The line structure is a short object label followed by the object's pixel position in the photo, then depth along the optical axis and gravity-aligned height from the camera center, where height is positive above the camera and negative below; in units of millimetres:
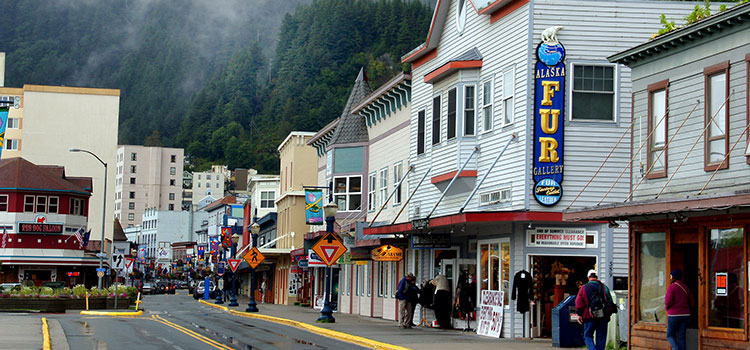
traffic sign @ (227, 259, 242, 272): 52406 -212
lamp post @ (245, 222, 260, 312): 44562 -1643
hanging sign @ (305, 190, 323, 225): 45531 +2517
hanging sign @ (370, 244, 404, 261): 34531 +341
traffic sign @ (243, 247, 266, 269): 45844 +115
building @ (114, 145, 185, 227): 187125 +14726
